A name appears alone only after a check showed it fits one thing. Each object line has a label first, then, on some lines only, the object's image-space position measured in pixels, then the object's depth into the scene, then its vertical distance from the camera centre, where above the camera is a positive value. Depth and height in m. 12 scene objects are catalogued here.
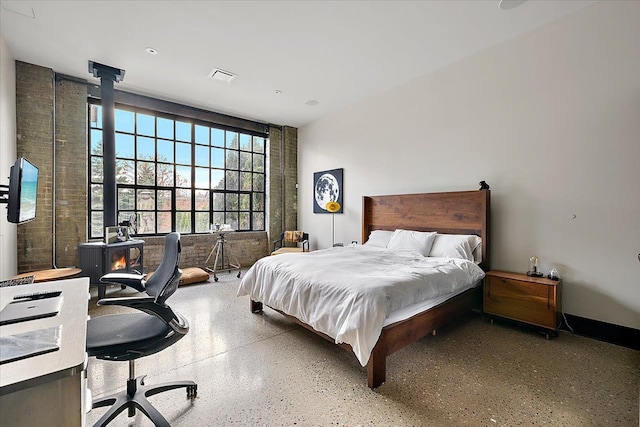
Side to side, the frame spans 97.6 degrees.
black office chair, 1.47 -0.68
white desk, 0.75 -0.52
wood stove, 3.87 -0.66
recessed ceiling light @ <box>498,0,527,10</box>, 2.67 +2.01
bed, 2.05 -0.62
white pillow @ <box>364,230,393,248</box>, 4.25 -0.40
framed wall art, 5.59 +0.49
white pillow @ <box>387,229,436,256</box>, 3.65 -0.39
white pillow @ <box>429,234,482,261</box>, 3.34 -0.42
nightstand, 2.68 -0.88
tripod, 5.47 -0.90
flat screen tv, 1.78 +0.14
